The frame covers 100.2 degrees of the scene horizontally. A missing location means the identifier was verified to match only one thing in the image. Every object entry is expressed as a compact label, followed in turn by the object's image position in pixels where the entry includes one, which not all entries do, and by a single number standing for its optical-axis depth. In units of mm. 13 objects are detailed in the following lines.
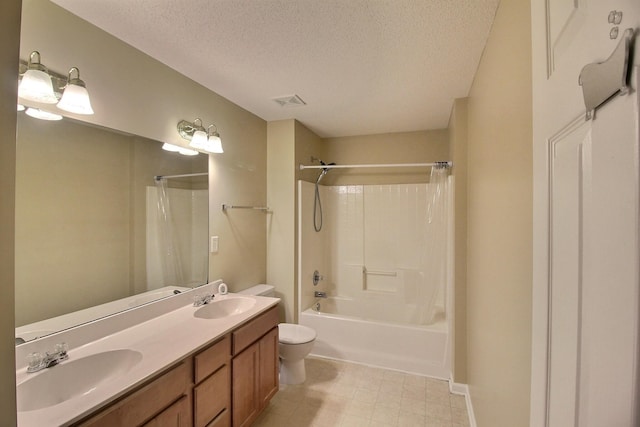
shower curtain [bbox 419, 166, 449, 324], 2732
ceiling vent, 2352
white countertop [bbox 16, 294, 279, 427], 887
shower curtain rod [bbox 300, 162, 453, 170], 2967
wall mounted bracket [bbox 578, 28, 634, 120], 343
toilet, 2305
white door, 344
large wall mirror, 1215
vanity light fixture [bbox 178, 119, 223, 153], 2006
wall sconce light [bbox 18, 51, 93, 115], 1163
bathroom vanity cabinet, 1073
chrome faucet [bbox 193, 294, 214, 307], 1959
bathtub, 2525
